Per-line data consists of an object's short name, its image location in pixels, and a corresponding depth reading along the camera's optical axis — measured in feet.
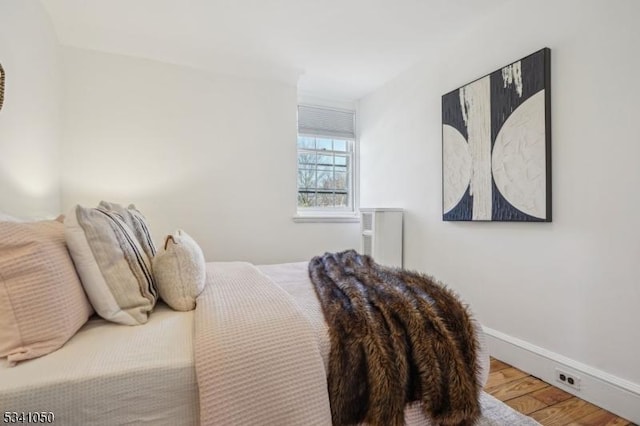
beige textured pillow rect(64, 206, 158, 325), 3.48
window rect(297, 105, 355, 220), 12.06
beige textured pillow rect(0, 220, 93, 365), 2.78
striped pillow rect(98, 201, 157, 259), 4.78
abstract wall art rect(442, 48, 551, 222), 6.19
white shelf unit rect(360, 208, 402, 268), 9.97
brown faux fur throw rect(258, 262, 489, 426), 3.37
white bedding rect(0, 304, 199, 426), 2.48
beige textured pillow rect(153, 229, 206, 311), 4.09
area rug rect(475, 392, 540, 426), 4.87
